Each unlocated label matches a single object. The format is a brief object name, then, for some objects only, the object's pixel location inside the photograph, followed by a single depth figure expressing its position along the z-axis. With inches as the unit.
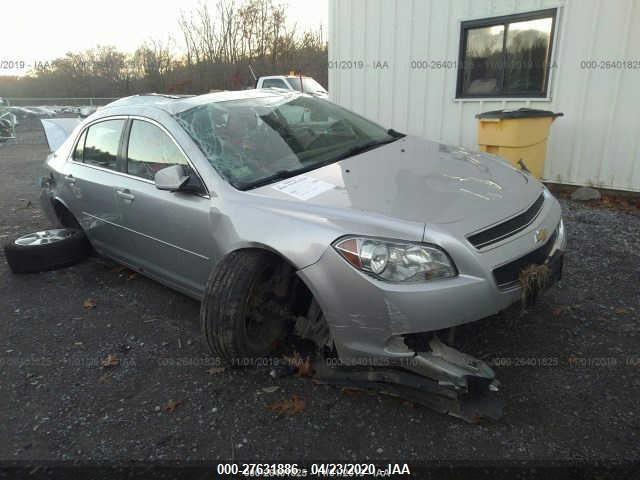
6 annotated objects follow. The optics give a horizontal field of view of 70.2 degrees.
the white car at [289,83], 543.8
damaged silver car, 86.1
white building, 224.4
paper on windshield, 102.4
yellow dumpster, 220.8
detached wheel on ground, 173.0
